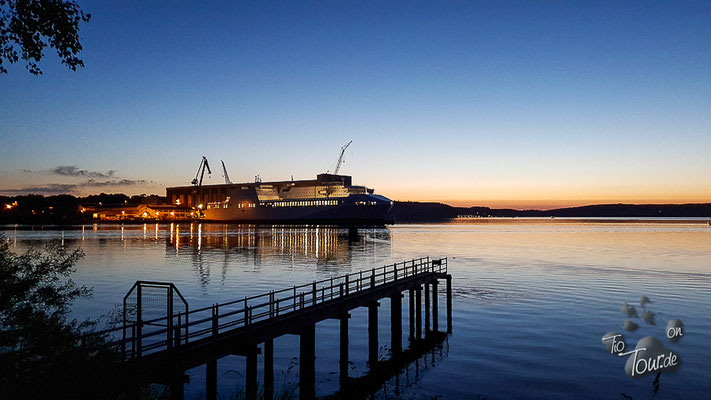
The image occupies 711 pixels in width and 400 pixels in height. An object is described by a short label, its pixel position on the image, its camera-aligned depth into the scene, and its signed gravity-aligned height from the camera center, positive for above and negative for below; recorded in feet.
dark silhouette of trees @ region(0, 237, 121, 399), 33.58 -10.00
